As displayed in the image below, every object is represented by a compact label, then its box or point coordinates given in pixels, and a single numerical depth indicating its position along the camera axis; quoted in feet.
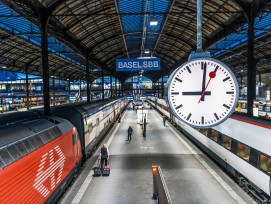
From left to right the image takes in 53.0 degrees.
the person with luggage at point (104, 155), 54.00
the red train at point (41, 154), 23.77
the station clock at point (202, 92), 12.06
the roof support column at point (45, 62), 62.49
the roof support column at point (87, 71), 119.06
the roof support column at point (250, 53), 61.26
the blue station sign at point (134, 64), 93.91
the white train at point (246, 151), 35.60
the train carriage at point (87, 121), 54.90
